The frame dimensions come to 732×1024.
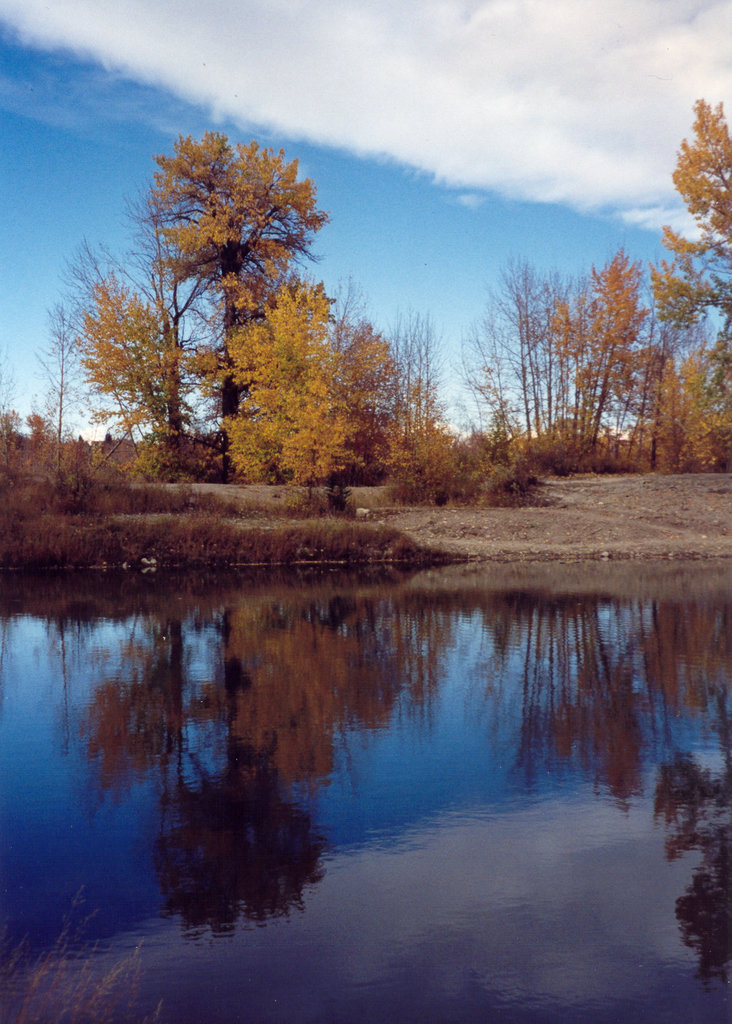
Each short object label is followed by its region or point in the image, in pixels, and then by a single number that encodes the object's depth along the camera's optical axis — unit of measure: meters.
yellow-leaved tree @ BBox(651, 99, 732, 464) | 32.31
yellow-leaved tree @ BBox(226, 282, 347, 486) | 27.80
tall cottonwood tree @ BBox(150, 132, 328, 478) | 33.50
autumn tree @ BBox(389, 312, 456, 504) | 30.58
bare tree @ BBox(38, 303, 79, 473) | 36.78
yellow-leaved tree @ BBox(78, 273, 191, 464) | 31.48
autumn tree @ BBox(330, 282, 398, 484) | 32.53
